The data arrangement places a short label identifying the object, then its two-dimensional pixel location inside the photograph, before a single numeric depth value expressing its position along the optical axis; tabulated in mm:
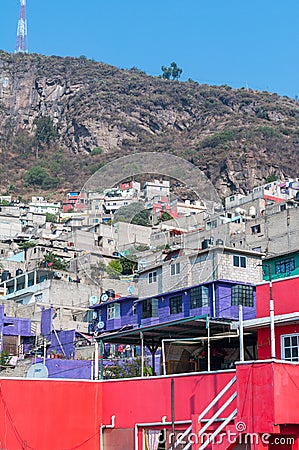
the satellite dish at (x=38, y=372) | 21656
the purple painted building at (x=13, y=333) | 40219
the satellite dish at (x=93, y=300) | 41803
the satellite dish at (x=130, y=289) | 43078
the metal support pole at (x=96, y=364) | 18703
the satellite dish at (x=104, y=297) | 41862
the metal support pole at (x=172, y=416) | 15539
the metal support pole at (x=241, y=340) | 15030
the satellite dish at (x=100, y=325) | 40616
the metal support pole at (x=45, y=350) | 35438
